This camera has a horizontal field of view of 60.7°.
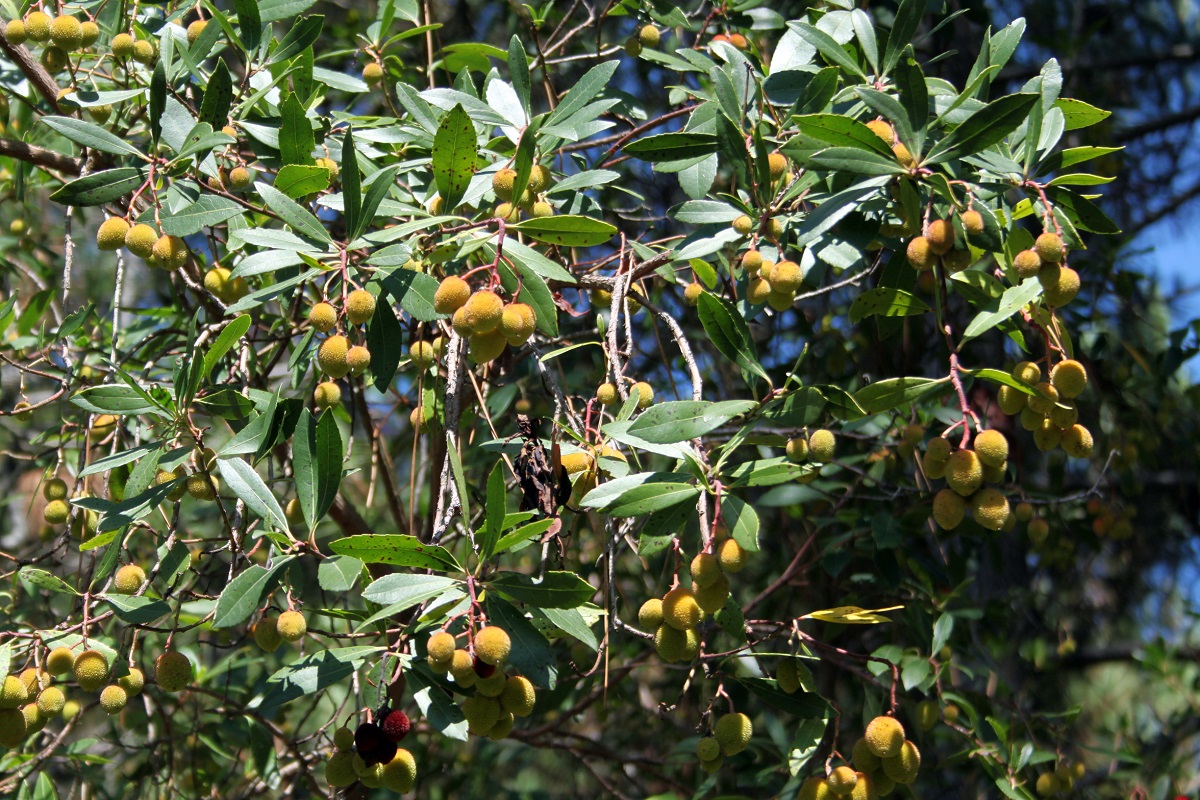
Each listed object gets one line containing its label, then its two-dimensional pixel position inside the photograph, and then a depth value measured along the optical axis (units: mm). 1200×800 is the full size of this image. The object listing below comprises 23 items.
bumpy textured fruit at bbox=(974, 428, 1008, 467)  1310
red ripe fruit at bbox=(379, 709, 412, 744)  1328
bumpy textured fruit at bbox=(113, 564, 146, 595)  1611
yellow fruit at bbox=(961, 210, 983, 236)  1362
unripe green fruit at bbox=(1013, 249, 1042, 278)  1335
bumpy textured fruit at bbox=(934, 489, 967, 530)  1366
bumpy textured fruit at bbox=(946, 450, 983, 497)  1312
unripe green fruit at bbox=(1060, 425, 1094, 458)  1445
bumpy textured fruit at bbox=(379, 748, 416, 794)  1368
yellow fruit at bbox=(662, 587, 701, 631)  1320
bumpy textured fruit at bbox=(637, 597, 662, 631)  1405
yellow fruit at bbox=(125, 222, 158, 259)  1530
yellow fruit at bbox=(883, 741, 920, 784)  1592
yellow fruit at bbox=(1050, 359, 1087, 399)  1351
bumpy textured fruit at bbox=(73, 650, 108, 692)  1450
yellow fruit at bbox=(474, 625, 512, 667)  1226
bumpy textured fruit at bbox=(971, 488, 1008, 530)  1328
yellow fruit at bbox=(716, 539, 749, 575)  1282
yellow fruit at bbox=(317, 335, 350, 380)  1438
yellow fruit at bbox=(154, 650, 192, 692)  1514
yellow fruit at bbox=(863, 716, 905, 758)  1560
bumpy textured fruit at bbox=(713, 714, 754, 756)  1609
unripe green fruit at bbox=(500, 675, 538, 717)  1318
